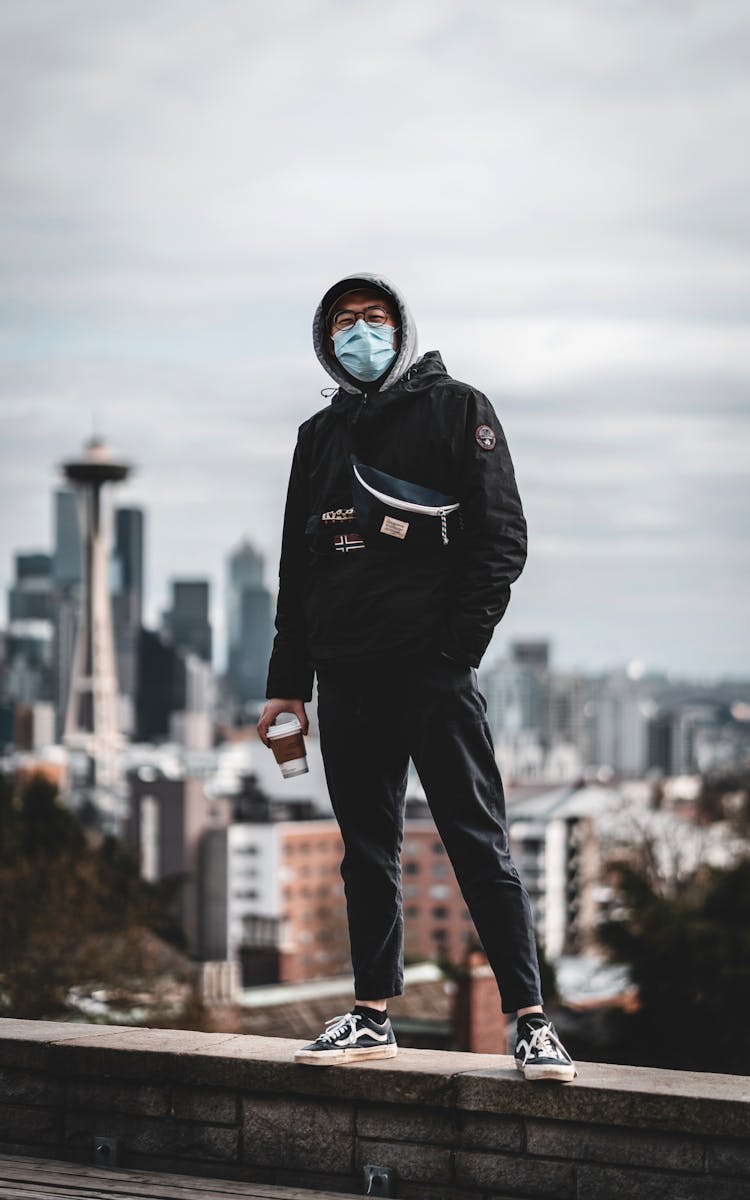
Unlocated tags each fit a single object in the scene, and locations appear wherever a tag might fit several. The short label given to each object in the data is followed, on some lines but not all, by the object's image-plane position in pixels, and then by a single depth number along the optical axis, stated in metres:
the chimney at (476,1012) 28.39
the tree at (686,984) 26.27
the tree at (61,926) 27.92
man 5.22
